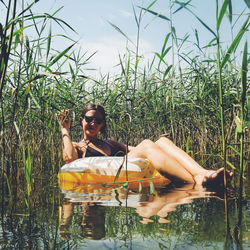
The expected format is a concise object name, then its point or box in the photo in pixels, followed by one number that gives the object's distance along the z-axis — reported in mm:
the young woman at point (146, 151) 2840
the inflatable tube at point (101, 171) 3064
